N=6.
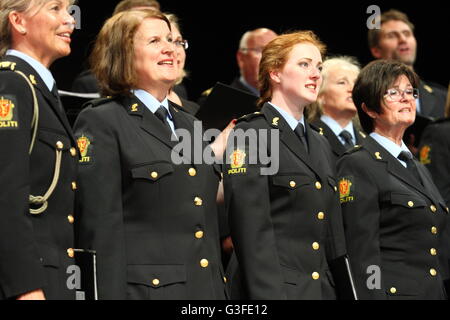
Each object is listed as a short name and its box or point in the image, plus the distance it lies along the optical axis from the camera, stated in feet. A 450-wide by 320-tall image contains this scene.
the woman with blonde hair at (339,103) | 32.48
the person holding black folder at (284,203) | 21.68
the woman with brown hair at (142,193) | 20.02
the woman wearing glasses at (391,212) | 24.77
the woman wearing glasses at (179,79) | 24.81
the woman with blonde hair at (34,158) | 17.22
